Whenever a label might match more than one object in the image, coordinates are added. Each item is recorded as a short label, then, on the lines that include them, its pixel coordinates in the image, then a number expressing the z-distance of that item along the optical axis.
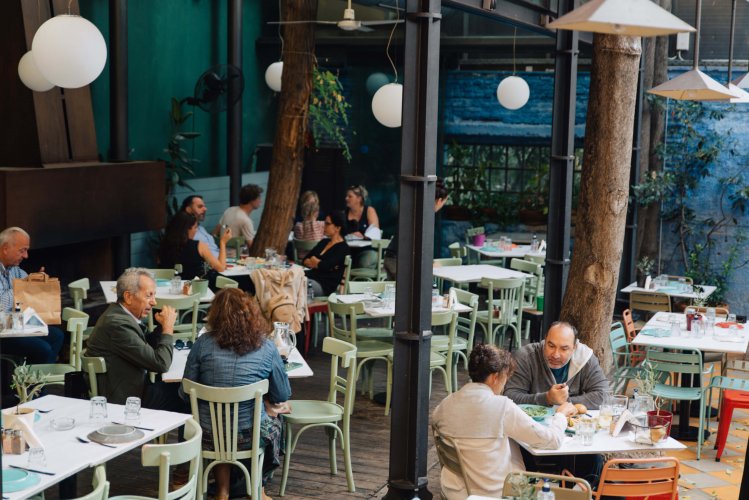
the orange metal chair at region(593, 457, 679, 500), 4.66
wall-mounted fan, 12.43
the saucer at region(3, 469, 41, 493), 4.08
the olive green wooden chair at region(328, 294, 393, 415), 7.80
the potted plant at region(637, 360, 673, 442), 5.12
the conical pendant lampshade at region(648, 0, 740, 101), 6.46
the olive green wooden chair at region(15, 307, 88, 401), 6.81
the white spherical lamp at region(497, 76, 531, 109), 12.27
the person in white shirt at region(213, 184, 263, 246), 11.19
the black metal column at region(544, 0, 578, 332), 7.85
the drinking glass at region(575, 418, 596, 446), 5.11
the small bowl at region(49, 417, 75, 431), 4.84
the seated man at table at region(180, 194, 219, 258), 9.78
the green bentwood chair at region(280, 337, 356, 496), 6.09
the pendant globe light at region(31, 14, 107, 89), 6.03
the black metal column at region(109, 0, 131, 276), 10.95
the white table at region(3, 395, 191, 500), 4.32
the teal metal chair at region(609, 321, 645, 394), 8.24
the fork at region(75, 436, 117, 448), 4.64
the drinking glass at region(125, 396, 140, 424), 5.00
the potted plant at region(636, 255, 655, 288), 12.63
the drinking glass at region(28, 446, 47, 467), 4.36
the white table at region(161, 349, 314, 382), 5.96
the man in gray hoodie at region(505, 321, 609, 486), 5.75
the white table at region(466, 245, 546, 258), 11.87
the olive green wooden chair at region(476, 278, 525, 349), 9.30
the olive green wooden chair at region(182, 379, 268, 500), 5.34
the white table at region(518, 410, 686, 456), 5.00
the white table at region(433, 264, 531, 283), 9.90
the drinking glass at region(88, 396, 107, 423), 4.97
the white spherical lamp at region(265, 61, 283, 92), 12.96
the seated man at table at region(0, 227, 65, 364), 7.34
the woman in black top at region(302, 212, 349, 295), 9.60
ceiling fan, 9.16
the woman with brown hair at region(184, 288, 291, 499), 5.51
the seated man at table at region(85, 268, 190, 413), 5.84
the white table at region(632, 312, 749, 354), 7.63
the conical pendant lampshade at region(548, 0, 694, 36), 3.46
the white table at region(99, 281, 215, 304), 8.29
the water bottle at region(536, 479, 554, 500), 4.05
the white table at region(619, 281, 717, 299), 10.07
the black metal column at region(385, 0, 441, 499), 5.50
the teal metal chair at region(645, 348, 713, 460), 7.42
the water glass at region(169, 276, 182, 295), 8.48
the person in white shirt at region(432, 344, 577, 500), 4.93
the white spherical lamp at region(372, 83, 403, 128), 8.92
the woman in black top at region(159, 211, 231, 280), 9.09
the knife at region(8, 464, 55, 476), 4.26
